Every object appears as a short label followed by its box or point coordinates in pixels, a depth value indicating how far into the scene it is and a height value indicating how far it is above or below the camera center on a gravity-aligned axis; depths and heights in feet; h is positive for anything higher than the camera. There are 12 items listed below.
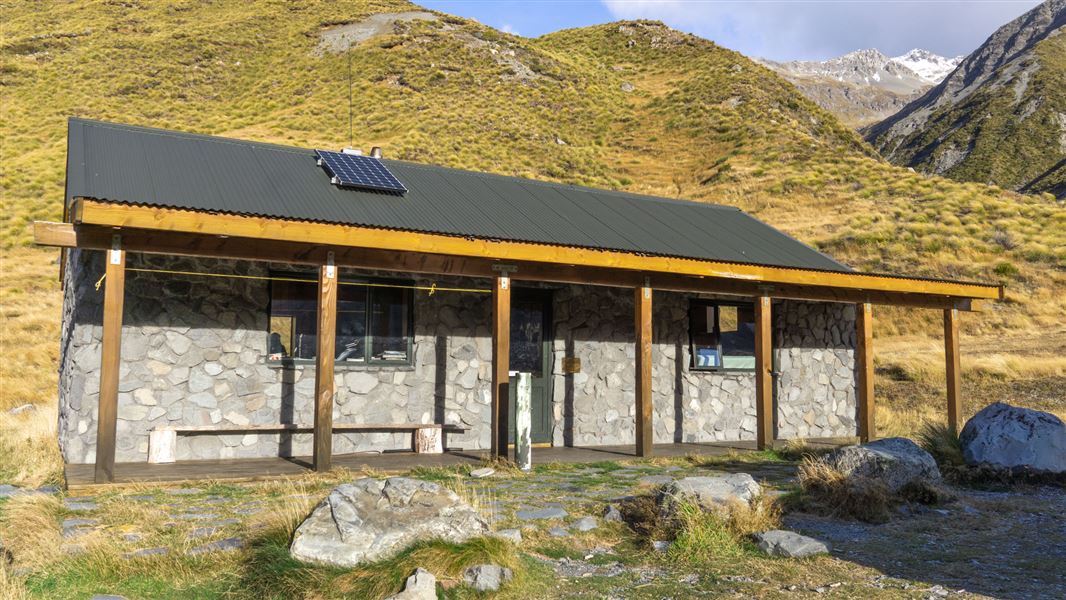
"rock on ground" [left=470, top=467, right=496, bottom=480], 29.22 -3.61
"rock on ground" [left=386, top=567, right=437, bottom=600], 15.08 -3.81
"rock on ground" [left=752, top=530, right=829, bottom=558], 19.01 -3.86
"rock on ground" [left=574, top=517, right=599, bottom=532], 21.21 -3.83
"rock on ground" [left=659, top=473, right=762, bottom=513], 20.84 -3.04
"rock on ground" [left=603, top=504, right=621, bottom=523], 21.89 -3.71
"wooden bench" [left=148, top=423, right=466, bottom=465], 31.04 -2.67
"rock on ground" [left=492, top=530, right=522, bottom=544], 18.45 -3.67
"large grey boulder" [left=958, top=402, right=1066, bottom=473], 29.43 -2.45
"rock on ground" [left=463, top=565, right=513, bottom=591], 16.06 -3.87
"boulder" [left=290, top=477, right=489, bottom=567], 16.62 -3.08
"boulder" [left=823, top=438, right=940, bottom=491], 24.98 -2.78
